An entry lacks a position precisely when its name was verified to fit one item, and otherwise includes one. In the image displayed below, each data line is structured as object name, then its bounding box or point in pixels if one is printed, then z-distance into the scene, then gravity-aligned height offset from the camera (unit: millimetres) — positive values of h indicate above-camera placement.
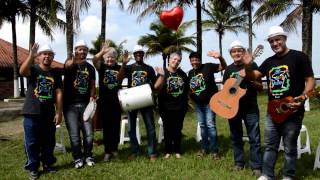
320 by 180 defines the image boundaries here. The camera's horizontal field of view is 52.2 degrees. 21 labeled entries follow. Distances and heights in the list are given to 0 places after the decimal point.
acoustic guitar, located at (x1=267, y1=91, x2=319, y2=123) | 3813 -223
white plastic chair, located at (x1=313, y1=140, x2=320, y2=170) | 4540 -1003
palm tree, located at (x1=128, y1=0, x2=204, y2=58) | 14392 +3868
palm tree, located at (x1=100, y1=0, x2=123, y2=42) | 12088 +2671
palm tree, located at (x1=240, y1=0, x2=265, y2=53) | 19869 +5122
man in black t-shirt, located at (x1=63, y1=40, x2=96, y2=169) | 4787 -49
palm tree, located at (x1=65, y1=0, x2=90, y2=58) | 9400 +2387
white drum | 4993 -89
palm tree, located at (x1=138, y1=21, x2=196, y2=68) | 31305 +4848
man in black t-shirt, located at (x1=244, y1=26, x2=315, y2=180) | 3829 +16
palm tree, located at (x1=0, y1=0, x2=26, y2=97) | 18672 +4651
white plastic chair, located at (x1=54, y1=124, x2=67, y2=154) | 5940 -1008
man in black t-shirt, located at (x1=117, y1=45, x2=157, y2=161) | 5116 +189
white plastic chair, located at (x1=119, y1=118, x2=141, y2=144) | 6488 -873
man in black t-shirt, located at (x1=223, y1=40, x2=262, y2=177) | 4399 -301
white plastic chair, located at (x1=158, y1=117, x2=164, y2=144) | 6368 -865
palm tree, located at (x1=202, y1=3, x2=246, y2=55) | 28449 +5980
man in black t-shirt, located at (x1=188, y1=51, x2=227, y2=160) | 5054 -11
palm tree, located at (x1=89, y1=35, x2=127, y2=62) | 32047 +4470
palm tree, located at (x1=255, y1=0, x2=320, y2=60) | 13741 +3573
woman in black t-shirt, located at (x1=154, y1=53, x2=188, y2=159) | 5094 -114
